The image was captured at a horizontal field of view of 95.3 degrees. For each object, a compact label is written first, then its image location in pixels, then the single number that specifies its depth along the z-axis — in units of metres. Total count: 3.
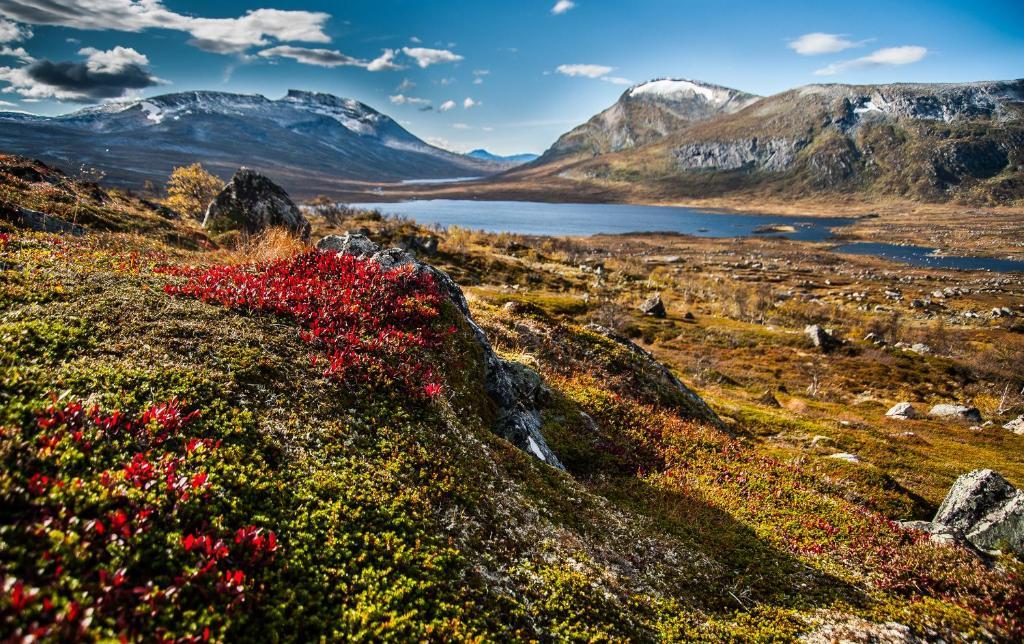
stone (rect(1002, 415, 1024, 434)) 46.41
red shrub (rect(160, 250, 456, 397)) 12.62
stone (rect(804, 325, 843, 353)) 86.56
